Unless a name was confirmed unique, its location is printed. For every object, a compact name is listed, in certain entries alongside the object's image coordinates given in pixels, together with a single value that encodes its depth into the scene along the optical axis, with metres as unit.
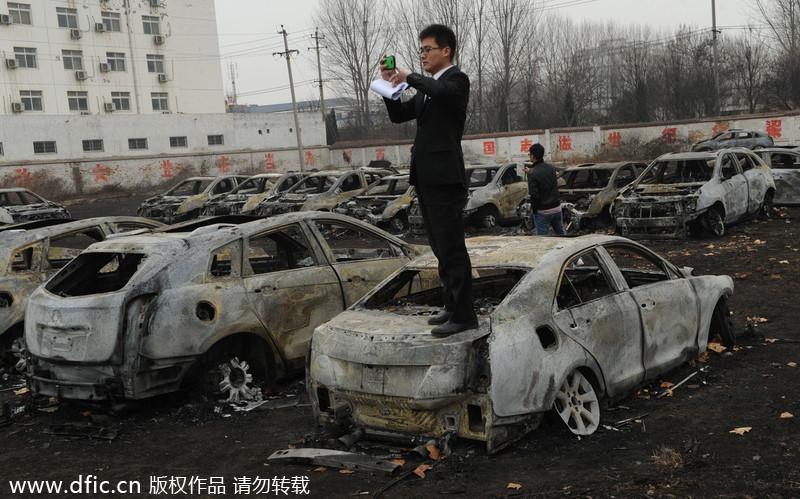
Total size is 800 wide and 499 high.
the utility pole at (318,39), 61.97
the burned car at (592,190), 16.61
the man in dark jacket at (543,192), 11.12
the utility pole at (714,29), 43.91
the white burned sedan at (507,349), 4.93
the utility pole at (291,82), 48.08
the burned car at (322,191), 20.64
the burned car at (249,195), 23.39
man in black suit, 5.03
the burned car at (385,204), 19.11
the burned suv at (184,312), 6.25
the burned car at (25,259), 8.46
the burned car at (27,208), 24.11
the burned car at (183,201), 24.88
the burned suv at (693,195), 14.34
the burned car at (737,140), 30.52
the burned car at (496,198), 18.47
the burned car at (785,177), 16.81
